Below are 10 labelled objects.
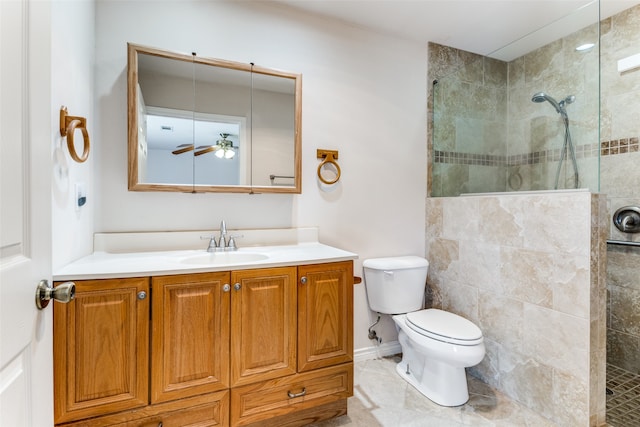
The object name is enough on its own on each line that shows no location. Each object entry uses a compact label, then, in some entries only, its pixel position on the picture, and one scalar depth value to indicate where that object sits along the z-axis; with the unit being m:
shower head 1.81
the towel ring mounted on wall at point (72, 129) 1.23
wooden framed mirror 1.65
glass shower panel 1.69
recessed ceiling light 1.66
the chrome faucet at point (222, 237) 1.77
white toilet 1.69
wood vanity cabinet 1.16
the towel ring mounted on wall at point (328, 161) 2.09
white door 0.56
